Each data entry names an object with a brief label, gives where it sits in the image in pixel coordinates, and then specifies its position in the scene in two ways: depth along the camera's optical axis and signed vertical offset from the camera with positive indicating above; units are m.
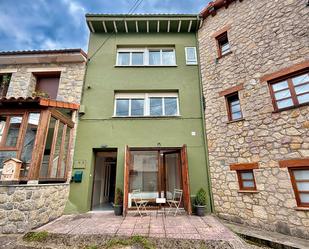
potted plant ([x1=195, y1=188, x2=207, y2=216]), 6.12 -1.36
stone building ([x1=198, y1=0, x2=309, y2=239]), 4.81 +1.86
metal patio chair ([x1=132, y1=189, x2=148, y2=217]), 6.43 -1.35
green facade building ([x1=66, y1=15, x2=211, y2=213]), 6.97 +2.70
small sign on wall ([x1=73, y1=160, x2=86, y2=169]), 6.90 +0.21
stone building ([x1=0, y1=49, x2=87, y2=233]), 4.84 +1.35
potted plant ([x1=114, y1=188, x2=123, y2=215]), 6.25 -1.37
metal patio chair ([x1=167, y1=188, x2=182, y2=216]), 6.58 -1.37
